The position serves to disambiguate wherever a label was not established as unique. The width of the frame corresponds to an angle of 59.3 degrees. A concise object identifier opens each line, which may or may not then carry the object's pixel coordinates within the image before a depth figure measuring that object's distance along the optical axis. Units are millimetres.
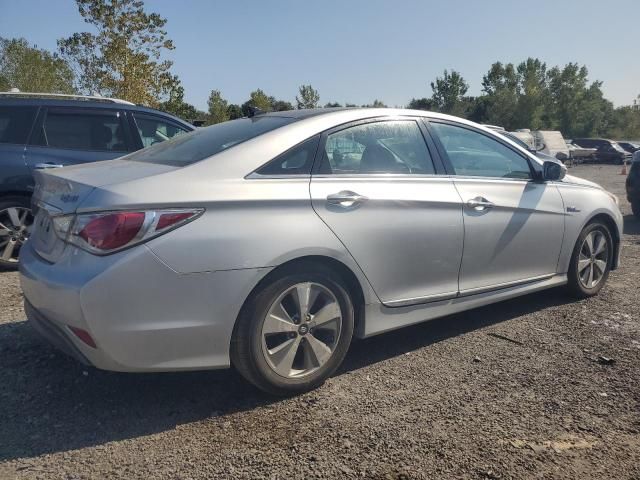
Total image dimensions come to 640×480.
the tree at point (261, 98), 49881
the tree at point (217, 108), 49200
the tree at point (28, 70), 30016
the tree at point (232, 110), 51819
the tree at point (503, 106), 64812
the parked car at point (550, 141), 26328
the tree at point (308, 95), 48969
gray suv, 5656
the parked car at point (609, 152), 38312
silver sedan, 2670
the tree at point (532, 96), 64312
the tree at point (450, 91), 66788
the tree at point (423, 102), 66975
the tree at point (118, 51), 23422
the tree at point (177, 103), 28694
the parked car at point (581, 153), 37506
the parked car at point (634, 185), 9852
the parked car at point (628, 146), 40741
